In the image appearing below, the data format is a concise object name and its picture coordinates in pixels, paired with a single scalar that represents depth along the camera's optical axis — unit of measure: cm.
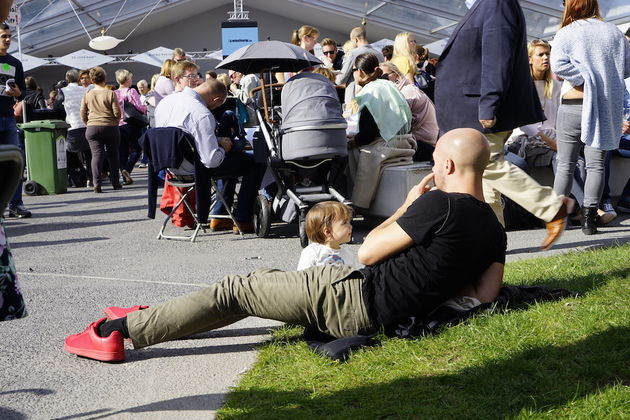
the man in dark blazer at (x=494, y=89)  1083
